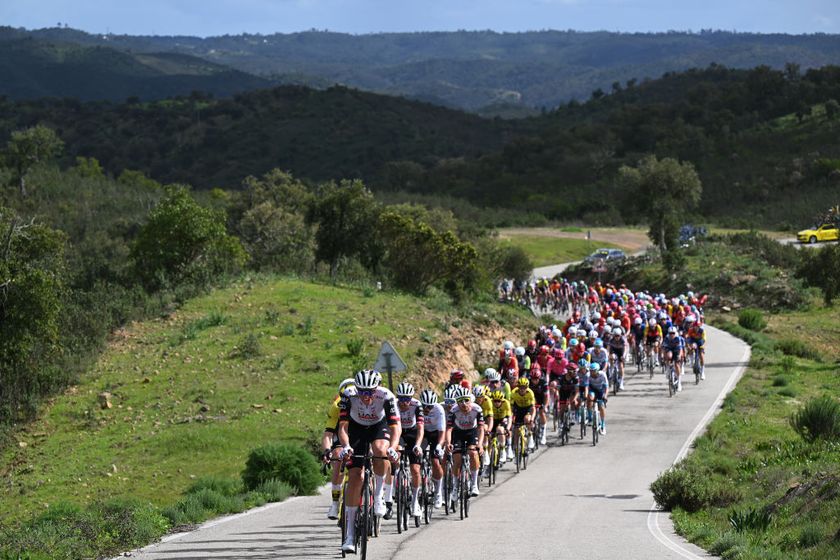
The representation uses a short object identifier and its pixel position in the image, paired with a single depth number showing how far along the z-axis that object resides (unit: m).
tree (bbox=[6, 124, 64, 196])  101.94
